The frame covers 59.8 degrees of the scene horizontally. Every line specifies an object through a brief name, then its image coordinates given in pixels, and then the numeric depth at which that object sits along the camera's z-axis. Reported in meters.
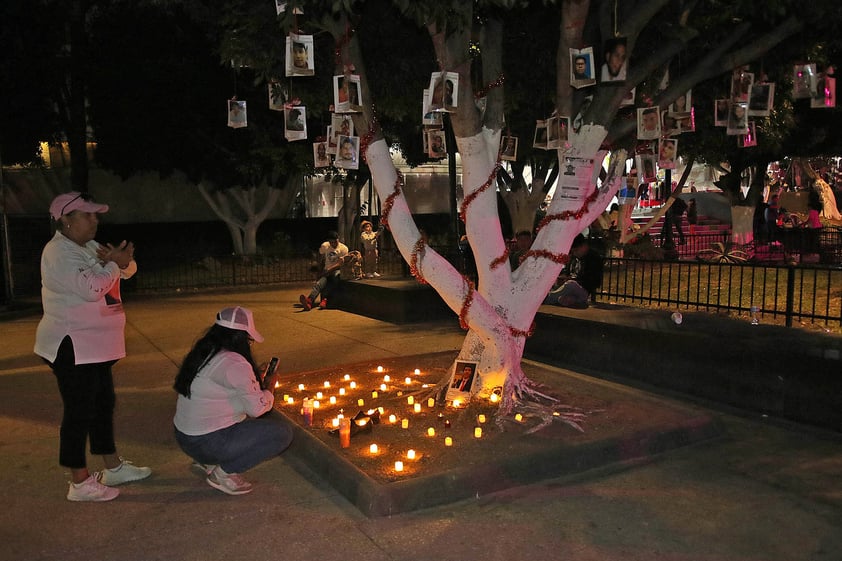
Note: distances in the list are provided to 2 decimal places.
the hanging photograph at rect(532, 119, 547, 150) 7.58
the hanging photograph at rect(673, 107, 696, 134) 7.11
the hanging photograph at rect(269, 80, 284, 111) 8.37
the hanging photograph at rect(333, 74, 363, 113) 6.16
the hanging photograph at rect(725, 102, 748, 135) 7.07
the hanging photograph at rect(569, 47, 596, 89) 5.91
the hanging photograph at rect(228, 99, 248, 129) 8.04
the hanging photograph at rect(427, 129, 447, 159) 7.57
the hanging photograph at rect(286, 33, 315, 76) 6.14
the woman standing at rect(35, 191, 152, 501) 4.65
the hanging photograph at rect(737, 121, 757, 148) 8.46
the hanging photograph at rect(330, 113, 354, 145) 6.86
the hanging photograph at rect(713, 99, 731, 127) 7.27
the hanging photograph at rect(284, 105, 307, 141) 7.43
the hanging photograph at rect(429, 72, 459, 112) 5.92
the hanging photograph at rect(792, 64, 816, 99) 7.11
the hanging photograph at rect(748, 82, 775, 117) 7.09
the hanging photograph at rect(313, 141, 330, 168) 7.89
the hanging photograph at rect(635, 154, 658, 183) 8.11
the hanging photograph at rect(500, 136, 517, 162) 8.12
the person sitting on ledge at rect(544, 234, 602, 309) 9.34
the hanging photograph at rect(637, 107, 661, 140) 6.53
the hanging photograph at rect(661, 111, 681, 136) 7.16
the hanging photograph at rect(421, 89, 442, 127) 6.08
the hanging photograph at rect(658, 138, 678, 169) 7.57
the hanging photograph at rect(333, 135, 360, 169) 6.71
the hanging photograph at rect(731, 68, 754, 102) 7.02
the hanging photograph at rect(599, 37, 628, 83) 5.88
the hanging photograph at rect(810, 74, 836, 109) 7.35
